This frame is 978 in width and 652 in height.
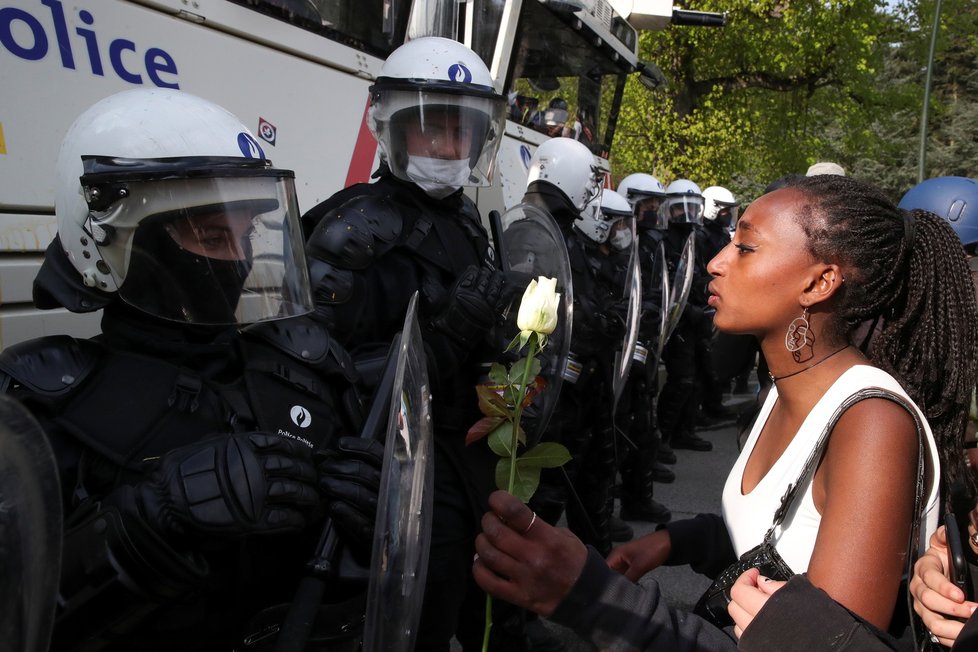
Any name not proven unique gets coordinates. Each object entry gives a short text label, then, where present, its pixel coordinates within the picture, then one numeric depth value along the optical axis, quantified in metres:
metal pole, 13.49
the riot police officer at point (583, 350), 3.89
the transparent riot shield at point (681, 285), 5.22
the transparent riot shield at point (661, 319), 4.84
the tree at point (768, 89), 14.98
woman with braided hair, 1.14
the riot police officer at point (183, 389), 1.18
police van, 2.40
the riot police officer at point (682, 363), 6.65
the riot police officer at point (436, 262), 2.27
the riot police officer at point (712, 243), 7.46
